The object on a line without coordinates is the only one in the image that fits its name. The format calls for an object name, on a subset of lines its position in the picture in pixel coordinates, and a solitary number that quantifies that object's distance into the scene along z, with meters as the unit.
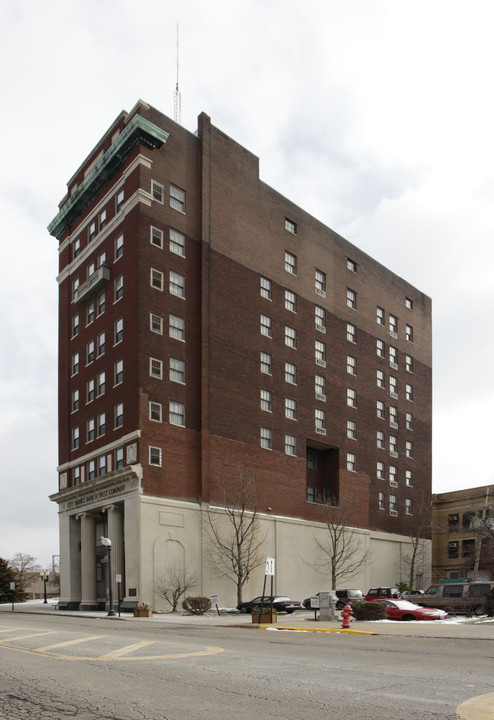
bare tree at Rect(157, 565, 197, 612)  48.41
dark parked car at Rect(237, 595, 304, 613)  45.19
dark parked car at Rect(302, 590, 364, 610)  46.61
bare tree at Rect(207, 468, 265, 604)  52.81
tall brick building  51.53
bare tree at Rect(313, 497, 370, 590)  62.38
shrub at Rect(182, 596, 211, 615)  45.34
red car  35.31
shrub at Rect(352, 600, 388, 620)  35.12
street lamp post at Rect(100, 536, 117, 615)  44.29
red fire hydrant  29.69
